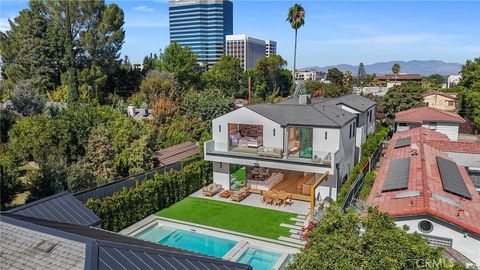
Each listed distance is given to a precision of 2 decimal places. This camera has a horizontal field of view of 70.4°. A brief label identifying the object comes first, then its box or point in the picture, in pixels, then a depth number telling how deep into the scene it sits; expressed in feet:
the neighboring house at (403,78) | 433.07
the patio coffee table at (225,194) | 75.58
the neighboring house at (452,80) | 412.85
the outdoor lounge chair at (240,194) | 74.08
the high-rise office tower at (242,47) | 609.01
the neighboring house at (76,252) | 21.09
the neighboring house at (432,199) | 35.53
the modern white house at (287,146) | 70.79
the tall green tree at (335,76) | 255.58
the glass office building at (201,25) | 567.59
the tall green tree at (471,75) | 146.51
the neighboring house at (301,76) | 638.45
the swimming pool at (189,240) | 55.77
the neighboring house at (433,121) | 113.09
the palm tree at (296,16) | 187.42
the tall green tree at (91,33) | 165.89
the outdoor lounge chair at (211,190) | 76.64
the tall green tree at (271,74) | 264.93
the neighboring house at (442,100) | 179.12
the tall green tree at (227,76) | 227.81
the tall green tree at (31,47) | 165.17
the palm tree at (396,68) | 352.08
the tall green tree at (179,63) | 185.78
